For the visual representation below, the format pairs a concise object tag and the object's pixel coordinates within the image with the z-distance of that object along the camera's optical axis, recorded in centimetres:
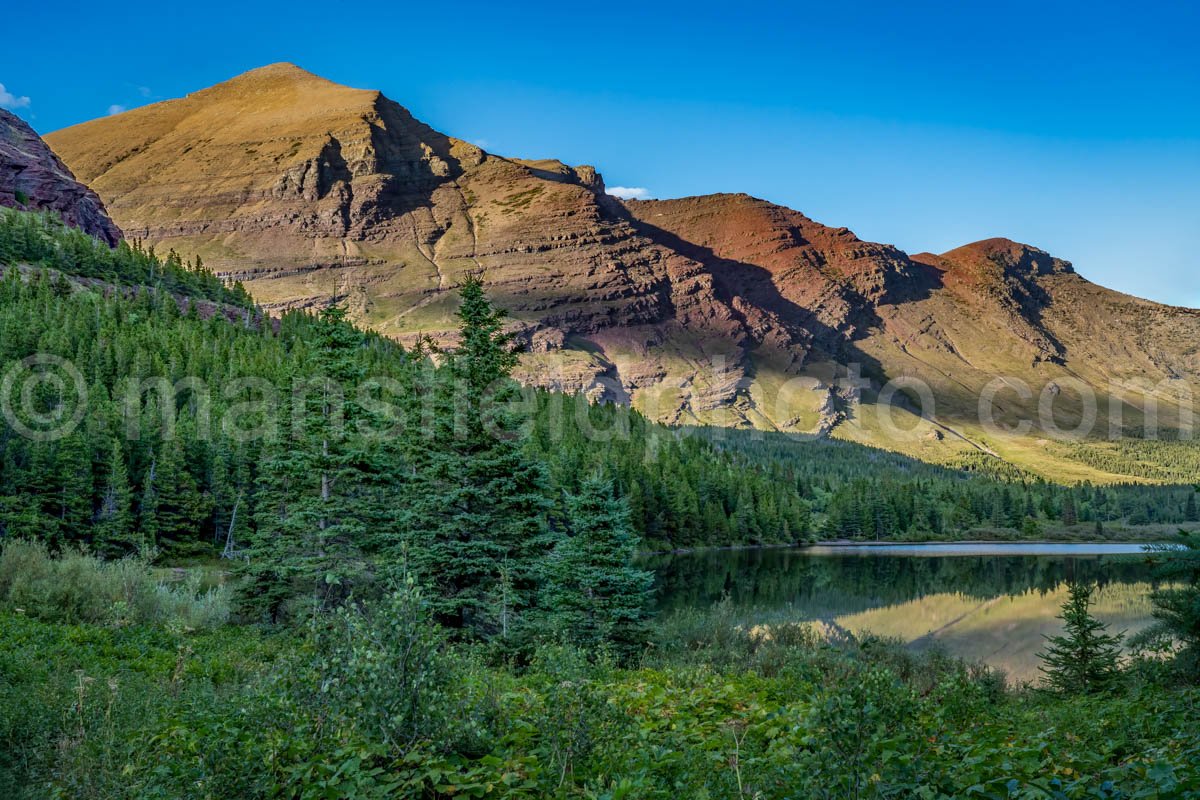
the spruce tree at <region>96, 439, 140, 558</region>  5275
